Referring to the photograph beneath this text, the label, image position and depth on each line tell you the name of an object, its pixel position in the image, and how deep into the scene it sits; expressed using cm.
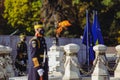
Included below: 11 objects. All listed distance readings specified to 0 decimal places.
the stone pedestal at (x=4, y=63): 1371
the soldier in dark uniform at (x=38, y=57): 1304
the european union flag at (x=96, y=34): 2253
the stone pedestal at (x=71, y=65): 1616
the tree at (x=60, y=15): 3947
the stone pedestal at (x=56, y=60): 1984
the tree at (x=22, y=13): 5031
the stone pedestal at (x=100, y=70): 1672
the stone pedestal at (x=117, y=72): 1825
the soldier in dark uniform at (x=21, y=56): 2131
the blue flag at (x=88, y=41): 2238
